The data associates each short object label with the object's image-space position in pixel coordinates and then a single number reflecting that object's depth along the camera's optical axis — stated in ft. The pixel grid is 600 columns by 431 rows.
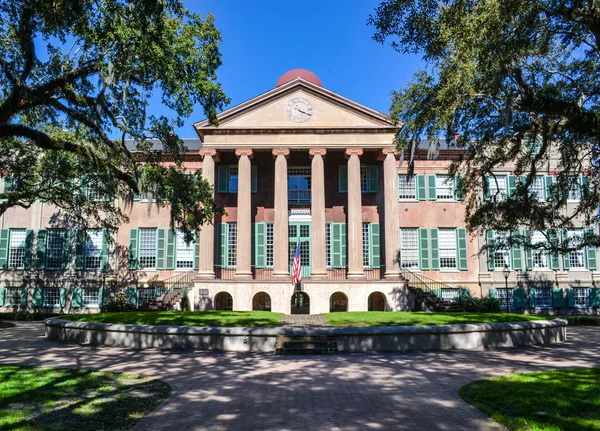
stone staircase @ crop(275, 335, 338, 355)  42.78
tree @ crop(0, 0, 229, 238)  38.27
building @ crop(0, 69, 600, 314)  87.61
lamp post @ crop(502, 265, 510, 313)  90.09
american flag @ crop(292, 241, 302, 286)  80.79
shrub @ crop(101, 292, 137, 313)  77.15
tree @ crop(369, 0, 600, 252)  33.50
